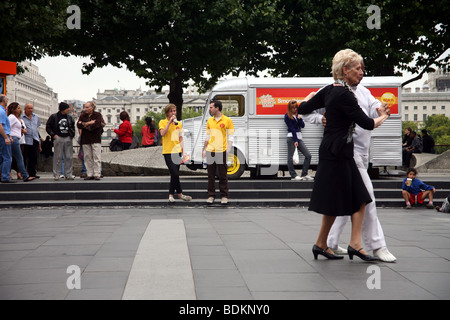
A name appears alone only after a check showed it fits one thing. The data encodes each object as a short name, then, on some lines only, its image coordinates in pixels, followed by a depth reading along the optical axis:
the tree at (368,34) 23.45
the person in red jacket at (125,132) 16.35
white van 15.26
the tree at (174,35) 23.30
